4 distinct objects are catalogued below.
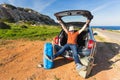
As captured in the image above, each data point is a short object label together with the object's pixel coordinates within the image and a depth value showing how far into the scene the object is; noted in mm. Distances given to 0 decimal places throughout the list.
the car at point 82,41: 2586
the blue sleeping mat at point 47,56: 2640
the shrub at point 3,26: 8524
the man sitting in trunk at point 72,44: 2633
